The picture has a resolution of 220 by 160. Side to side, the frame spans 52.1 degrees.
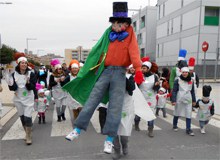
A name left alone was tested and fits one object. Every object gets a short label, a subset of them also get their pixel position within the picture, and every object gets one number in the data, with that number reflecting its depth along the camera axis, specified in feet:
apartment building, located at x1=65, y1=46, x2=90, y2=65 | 362.94
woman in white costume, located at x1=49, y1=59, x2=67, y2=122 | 22.58
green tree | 154.44
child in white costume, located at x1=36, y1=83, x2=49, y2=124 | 22.07
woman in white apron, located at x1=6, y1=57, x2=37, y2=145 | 15.78
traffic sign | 36.94
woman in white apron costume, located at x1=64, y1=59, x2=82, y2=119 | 21.43
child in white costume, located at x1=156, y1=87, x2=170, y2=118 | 25.95
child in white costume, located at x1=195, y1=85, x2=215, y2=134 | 18.47
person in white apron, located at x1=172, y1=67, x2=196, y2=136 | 18.54
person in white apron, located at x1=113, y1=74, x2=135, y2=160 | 12.17
